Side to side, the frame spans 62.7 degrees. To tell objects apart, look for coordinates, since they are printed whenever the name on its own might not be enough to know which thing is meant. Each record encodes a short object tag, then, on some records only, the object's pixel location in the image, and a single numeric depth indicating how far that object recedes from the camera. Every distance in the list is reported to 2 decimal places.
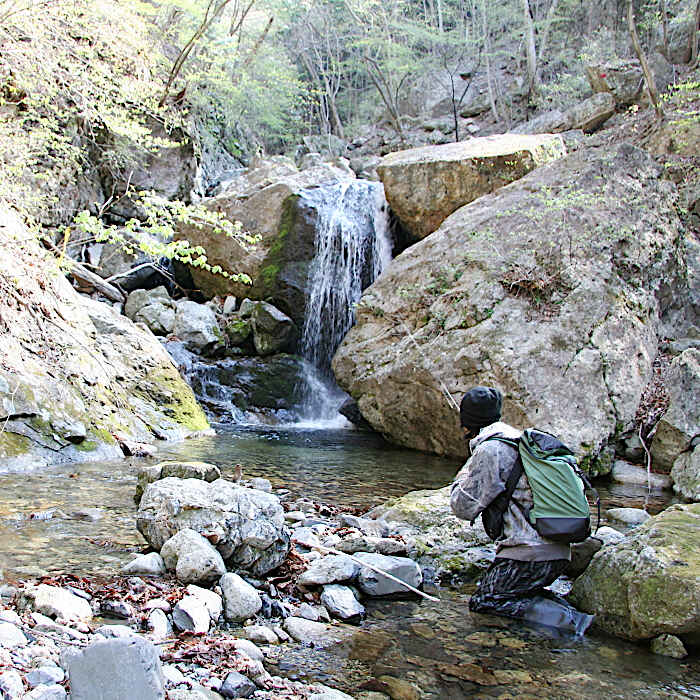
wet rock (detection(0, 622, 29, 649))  2.20
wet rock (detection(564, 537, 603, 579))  3.85
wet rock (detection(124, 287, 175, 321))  14.16
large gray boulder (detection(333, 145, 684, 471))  7.46
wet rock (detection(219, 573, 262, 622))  3.03
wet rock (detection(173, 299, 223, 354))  13.23
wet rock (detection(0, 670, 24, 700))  1.82
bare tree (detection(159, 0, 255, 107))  15.31
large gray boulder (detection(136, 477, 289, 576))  3.53
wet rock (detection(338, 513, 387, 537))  4.59
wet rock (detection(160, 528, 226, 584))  3.24
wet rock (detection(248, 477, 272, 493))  5.87
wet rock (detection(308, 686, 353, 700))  2.28
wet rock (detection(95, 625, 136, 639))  2.52
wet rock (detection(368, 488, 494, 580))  4.15
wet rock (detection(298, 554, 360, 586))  3.51
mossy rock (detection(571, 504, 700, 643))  2.94
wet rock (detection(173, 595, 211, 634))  2.76
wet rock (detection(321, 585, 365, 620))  3.27
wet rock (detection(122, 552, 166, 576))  3.35
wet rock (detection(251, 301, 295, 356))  13.56
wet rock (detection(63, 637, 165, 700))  1.79
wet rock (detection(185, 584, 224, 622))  2.96
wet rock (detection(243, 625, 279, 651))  2.85
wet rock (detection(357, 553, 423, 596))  3.58
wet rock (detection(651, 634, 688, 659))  2.96
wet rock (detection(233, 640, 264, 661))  2.64
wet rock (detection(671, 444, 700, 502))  6.56
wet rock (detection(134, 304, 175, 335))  13.62
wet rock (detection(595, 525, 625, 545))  4.18
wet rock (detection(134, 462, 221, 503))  4.66
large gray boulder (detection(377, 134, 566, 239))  12.60
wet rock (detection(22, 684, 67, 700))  1.78
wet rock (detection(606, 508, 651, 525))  5.22
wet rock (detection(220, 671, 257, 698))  2.27
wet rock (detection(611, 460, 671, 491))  7.06
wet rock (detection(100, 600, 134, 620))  2.79
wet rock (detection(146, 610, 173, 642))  2.66
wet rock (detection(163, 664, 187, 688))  2.21
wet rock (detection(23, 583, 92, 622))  2.65
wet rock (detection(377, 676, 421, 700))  2.53
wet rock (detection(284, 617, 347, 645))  2.95
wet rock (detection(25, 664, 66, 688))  1.95
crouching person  3.35
